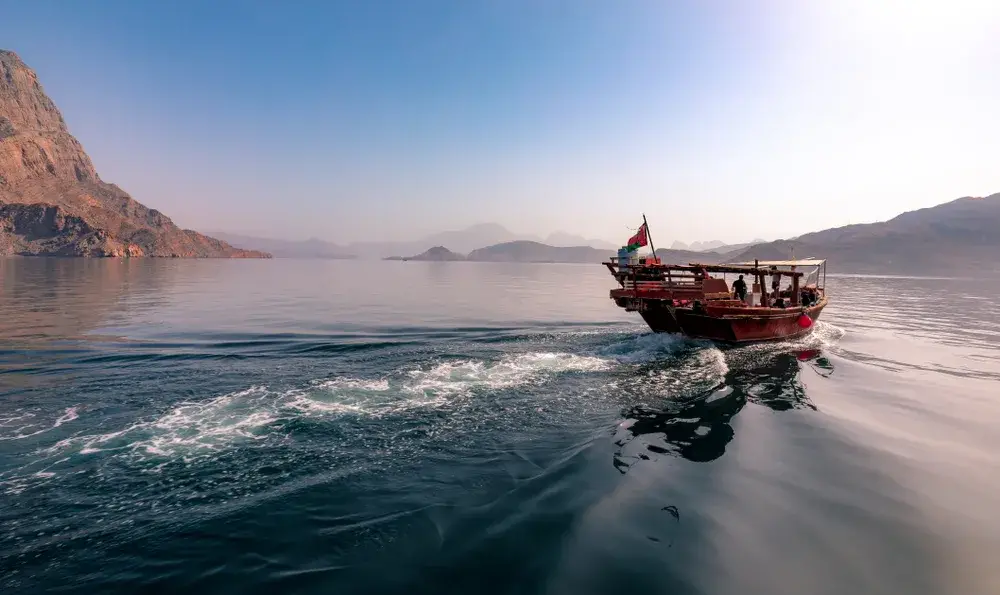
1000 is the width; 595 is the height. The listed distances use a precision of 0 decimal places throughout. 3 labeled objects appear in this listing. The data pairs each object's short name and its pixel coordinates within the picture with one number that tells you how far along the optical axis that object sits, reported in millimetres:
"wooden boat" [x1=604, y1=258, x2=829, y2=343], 23906
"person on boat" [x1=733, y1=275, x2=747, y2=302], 26750
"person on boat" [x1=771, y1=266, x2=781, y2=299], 30269
